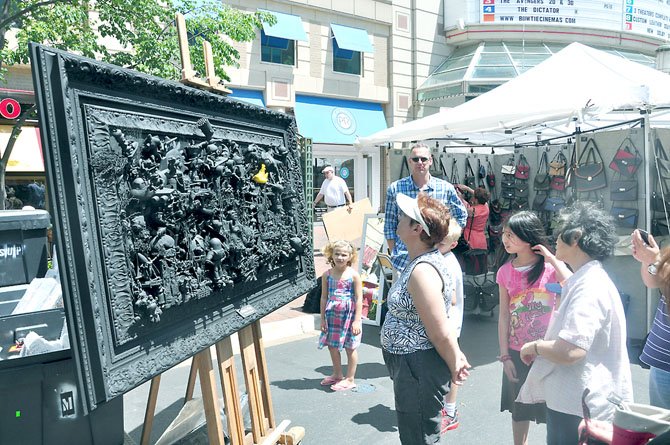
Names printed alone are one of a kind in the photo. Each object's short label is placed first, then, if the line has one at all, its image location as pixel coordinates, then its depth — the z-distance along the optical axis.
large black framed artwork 1.62
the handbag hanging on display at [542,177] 8.80
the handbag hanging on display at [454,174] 9.34
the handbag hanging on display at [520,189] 9.29
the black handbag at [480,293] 7.30
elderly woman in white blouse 2.46
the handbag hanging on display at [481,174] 9.61
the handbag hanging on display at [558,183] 8.37
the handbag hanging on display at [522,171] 9.31
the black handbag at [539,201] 8.60
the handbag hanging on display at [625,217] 6.05
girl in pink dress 4.72
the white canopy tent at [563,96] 5.45
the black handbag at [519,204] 9.24
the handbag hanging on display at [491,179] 9.61
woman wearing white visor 2.48
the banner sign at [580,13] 18.03
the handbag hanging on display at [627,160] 6.24
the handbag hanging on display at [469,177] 9.35
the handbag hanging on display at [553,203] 8.09
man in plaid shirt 4.59
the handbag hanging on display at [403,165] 8.22
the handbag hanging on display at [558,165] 8.41
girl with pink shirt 3.18
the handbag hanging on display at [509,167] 9.38
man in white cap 10.49
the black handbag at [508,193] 9.30
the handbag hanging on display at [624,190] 6.21
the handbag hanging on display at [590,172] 6.65
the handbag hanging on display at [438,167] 9.07
